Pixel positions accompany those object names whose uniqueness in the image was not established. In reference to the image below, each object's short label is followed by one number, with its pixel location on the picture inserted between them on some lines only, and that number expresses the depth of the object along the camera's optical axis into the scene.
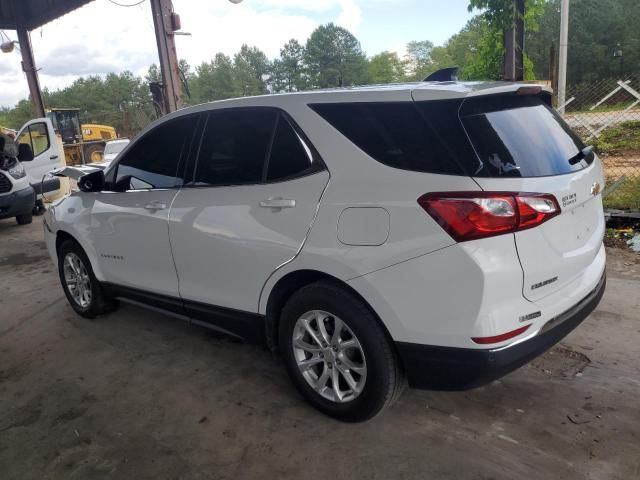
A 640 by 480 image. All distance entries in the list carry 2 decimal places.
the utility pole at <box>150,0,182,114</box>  7.63
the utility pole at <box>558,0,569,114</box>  12.88
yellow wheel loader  24.20
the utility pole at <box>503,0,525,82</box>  5.43
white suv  2.23
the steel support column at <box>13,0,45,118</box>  13.59
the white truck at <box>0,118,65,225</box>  9.42
